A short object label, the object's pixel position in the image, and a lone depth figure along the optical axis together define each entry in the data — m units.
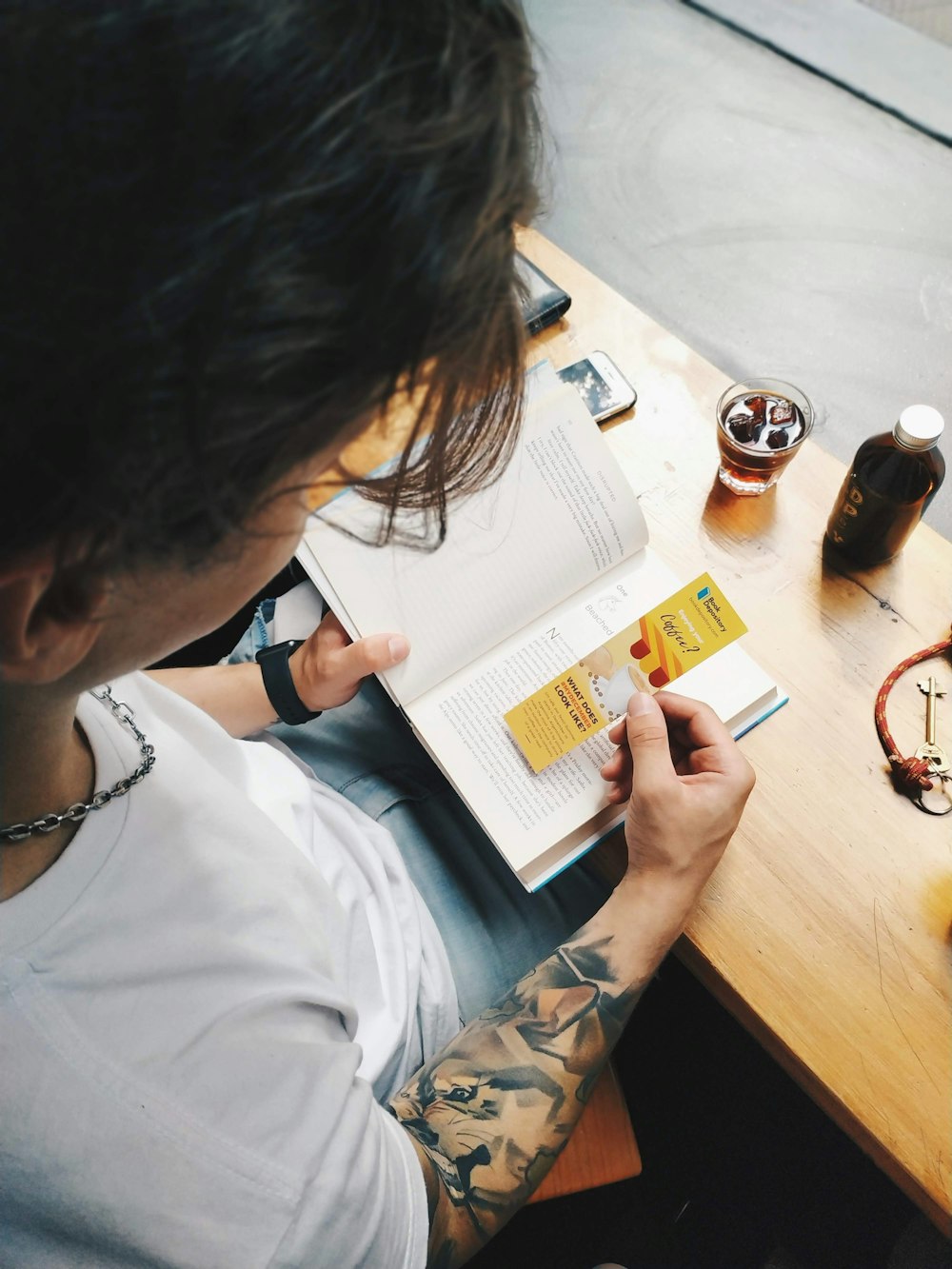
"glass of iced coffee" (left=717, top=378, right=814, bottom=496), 0.84
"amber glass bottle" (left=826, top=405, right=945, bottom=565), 0.72
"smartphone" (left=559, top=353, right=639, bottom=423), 0.93
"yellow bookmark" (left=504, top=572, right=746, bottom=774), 0.79
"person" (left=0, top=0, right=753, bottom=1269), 0.30
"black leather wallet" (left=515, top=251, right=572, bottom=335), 0.97
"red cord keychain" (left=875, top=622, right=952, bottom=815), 0.75
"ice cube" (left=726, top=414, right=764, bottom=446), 0.86
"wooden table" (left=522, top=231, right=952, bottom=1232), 0.66
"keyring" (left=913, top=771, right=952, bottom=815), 0.75
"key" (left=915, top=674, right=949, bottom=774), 0.75
